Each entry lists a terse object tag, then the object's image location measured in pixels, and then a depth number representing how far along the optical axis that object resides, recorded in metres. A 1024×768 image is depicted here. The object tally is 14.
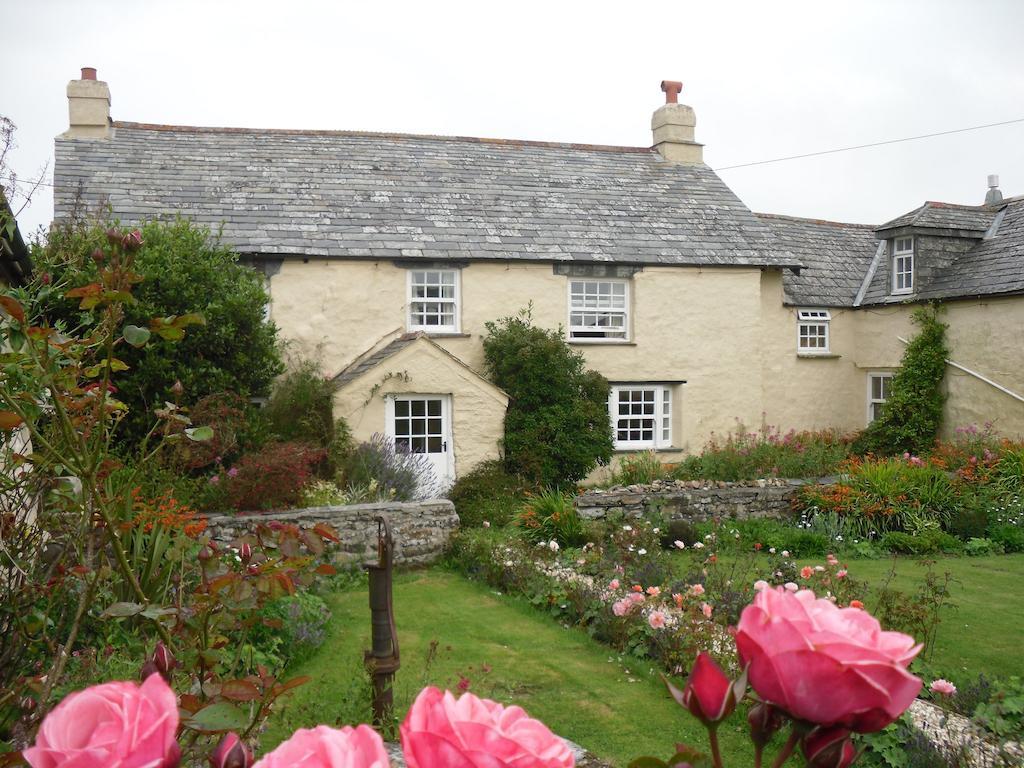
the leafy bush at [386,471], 13.80
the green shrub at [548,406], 15.95
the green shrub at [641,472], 15.48
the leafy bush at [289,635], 7.65
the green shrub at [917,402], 18.52
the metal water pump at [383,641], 5.61
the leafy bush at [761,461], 15.73
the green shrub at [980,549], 12.88
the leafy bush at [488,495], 14.14
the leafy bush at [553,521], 12.20
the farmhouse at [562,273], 16.14
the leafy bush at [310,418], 14.45
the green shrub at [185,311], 12.57
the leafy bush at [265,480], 11.47
